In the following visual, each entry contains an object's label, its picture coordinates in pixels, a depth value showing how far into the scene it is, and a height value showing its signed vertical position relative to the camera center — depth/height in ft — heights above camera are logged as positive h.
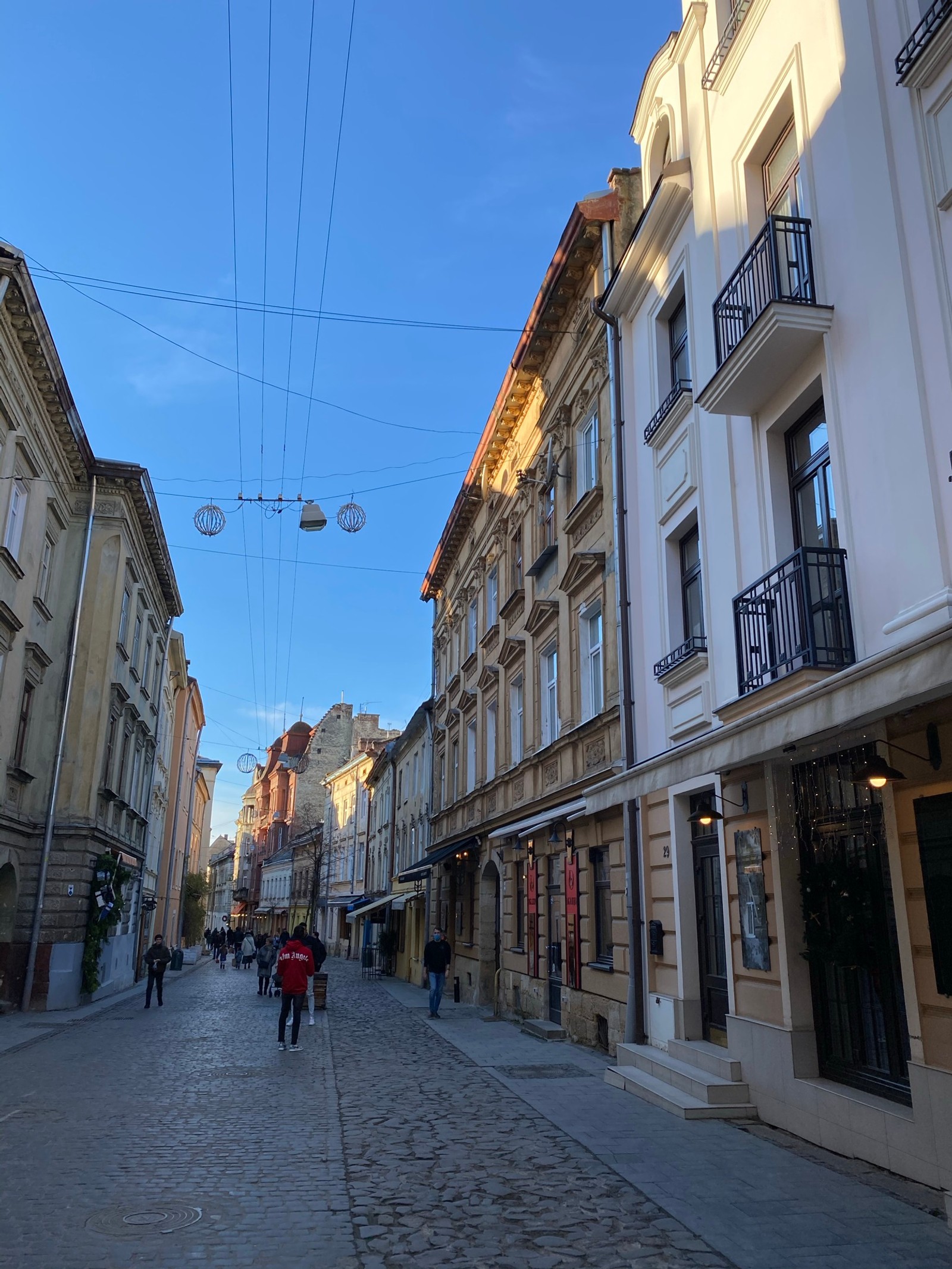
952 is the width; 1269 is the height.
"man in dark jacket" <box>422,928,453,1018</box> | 64.23 -2.57
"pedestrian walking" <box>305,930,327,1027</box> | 64.49 -2.03
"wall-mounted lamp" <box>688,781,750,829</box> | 32.19 +3.75
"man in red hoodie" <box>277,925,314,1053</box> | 47.37 -2.59
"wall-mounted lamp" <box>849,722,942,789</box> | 22.15 +3.64
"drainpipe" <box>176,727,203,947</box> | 170.09 +11.14
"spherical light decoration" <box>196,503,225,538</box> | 47.65 +19.56
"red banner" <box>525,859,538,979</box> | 58.29 +0.61
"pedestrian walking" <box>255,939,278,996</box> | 90.58 -3.87
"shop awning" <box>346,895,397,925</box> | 113.80 +2.08
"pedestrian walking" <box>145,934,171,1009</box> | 73.05 -2.92
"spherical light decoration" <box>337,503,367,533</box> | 49.03 +20.23
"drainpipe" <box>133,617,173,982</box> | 108.06 +20.91
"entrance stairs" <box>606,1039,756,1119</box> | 29.63 -5.06
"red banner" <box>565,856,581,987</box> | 49.24 +0.05
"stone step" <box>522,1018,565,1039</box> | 49.93 -5.37
